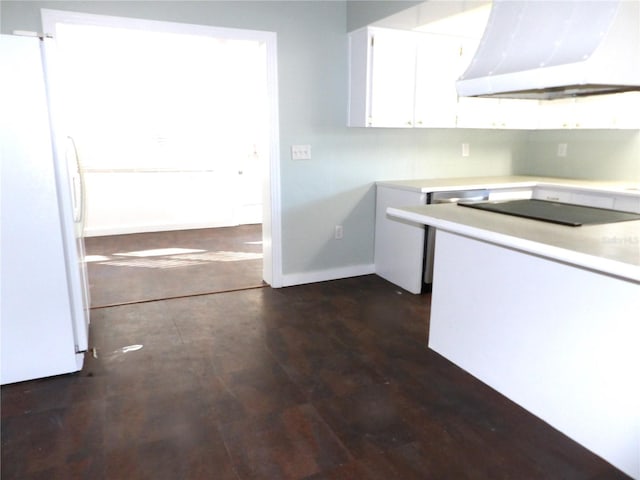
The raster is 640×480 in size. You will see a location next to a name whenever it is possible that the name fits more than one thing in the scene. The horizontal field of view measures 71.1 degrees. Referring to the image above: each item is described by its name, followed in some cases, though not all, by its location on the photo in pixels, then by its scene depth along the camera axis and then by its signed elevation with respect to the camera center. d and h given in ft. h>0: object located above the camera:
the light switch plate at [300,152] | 11.96 -0.04
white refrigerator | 6.76 -1.30
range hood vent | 5.49 +1.35
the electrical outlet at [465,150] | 14.27 +0.04
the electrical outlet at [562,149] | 14.12 +0.08
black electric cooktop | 6.42 -0.93
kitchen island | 5.25 -2.27
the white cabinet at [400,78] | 11.43 +1.88
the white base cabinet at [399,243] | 11.68 -2.52
